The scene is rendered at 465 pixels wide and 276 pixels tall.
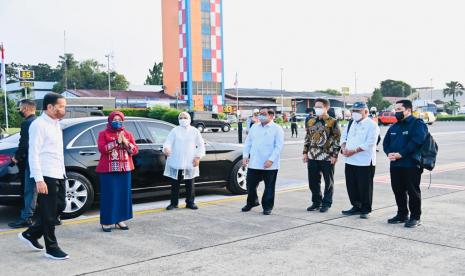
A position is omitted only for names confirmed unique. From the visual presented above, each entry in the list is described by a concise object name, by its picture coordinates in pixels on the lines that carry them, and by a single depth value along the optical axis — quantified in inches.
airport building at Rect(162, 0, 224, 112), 2598.4
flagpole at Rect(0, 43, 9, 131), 1177.4
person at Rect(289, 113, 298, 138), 1152.2
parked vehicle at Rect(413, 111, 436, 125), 1942.7
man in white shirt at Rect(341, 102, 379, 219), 267.9
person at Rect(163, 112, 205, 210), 289.1
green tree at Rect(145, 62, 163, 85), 4089.6
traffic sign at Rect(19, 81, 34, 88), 944.9
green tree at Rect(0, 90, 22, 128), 1598.7
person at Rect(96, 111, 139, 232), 238.1
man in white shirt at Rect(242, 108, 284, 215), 282.2
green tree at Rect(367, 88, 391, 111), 3715.8
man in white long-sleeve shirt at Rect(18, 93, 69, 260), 187.0
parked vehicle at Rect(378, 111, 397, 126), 1921.6
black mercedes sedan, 258.7
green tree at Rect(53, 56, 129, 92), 3309.5
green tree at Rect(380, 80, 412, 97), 4837.6
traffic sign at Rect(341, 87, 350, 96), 2316.8
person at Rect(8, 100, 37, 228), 246.4
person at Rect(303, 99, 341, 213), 281.9
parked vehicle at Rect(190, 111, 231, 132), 1504.7
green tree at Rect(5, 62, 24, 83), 3937.0
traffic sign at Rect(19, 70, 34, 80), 994.1
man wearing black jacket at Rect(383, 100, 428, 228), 241.0
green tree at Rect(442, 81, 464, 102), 4458.7
